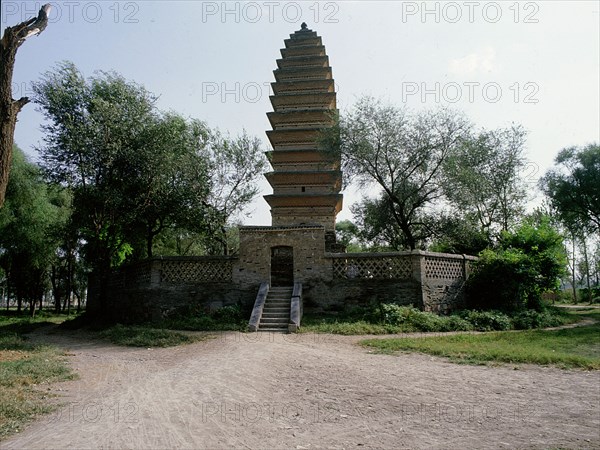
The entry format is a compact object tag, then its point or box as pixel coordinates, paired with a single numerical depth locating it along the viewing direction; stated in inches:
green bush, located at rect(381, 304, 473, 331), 500.7
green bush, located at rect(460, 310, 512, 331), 525.7
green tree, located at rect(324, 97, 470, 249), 788.0
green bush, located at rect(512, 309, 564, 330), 543.5
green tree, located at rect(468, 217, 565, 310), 611.2
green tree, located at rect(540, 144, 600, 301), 960.3
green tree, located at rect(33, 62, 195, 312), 611.8
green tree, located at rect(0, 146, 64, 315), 863.7
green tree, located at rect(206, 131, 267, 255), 954.7
